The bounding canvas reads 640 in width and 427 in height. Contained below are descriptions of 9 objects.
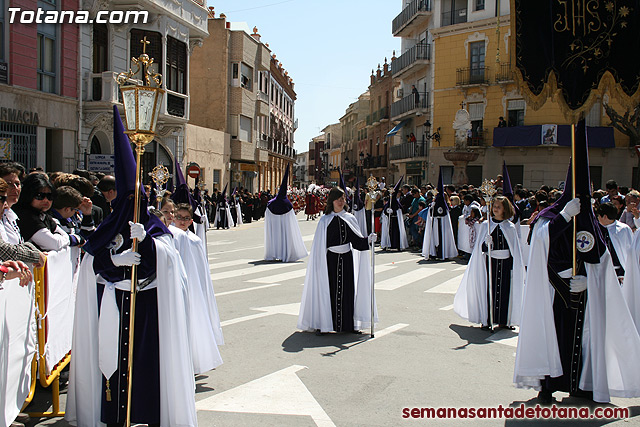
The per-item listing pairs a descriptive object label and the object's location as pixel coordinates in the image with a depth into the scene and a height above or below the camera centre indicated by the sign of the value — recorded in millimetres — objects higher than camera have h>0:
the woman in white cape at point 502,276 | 8156 -1009
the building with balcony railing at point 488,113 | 31953 +5375
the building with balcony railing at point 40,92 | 16734 +3319
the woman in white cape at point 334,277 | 7773 -995
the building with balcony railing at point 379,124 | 50906 +7293
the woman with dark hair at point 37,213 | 5250 -120
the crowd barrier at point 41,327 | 4367 -1070
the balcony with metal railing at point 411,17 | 38281 +12974
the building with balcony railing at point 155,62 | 20266 +5207
